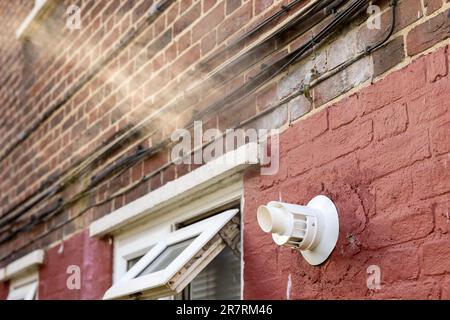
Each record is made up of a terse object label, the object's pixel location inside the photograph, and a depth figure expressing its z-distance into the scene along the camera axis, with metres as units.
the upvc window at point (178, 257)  3.34
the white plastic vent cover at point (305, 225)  2.71
